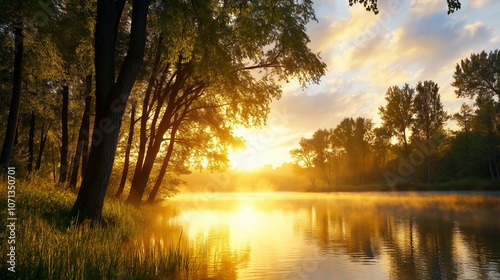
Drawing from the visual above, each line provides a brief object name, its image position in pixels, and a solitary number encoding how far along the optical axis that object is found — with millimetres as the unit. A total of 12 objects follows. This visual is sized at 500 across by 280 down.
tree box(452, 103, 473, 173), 59312
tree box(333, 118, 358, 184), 76656
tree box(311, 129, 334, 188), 84562
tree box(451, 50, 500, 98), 49531
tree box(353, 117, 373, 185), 74750
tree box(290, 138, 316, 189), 87625
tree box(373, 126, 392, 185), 58250
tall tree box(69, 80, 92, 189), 18570
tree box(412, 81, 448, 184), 56344
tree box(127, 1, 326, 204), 12484
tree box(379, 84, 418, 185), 56781
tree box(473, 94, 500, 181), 51312
